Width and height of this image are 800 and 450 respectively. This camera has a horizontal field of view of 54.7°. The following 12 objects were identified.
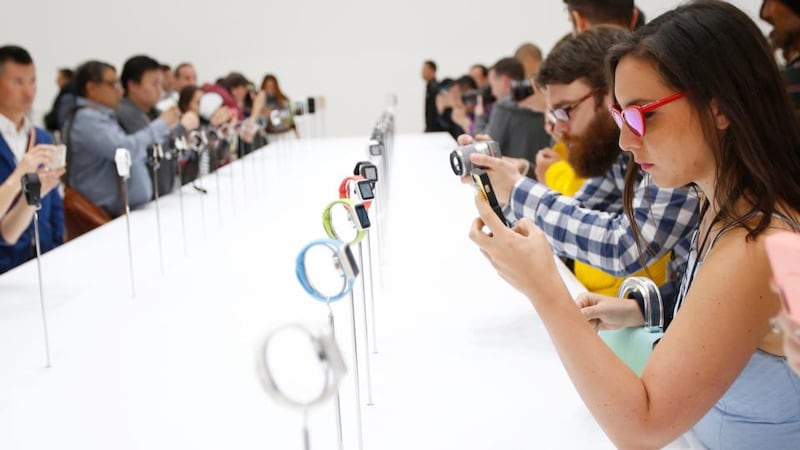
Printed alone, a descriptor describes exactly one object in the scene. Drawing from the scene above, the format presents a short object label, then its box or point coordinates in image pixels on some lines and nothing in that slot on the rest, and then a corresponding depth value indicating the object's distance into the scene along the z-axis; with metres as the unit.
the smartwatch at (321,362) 0.51
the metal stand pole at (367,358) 1.08
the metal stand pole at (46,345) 1.31
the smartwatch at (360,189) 1.10
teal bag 1.09
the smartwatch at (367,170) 1.25
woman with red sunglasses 0.76
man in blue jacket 2.39
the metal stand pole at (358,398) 0.89
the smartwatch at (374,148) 1.75
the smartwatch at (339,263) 0.68
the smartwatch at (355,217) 0.89
